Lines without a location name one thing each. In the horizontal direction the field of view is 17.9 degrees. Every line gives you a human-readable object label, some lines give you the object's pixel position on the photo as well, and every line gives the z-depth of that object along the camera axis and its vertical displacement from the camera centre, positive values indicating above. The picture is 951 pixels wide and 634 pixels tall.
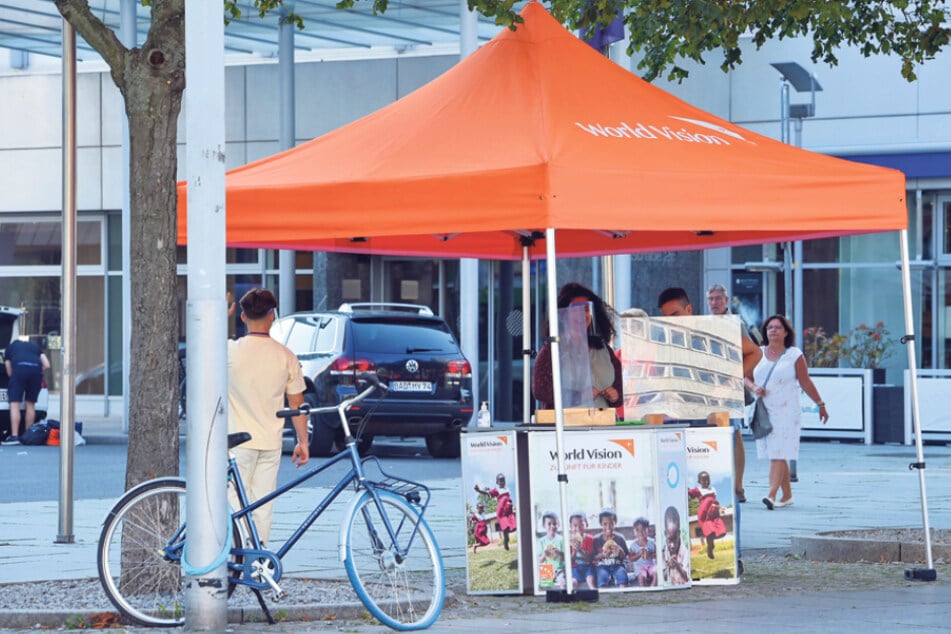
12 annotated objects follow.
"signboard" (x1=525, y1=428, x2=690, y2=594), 15.76 -0.48
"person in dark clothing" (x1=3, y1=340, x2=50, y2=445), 41.06 +0.70
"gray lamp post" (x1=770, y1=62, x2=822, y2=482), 38.80 +4.14
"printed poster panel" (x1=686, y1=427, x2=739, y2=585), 16.64 -0.48
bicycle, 13.46 -0.59
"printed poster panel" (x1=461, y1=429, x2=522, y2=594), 15.90 -0.49
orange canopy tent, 15.28 +1.31
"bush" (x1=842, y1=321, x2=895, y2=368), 42.61 +0.97
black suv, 33.82 +0.60
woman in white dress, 25.56 +0.21
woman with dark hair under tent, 17.10 +0.36
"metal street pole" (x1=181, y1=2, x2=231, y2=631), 13.30 +0.38
